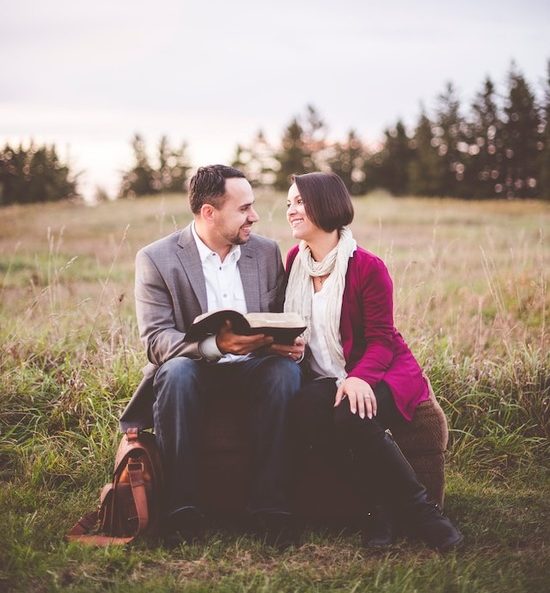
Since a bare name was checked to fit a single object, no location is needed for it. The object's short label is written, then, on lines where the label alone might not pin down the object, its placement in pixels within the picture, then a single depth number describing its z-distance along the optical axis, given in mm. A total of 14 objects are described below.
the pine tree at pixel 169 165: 48969
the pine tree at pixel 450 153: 43544
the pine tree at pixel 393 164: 50053
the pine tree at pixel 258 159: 49156
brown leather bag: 3012
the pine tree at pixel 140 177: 49375
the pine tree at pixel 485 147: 40188
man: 3039
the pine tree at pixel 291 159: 47344
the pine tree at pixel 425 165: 44281
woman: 3004
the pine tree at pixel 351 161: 50938
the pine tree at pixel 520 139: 36519
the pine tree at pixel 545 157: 32469
